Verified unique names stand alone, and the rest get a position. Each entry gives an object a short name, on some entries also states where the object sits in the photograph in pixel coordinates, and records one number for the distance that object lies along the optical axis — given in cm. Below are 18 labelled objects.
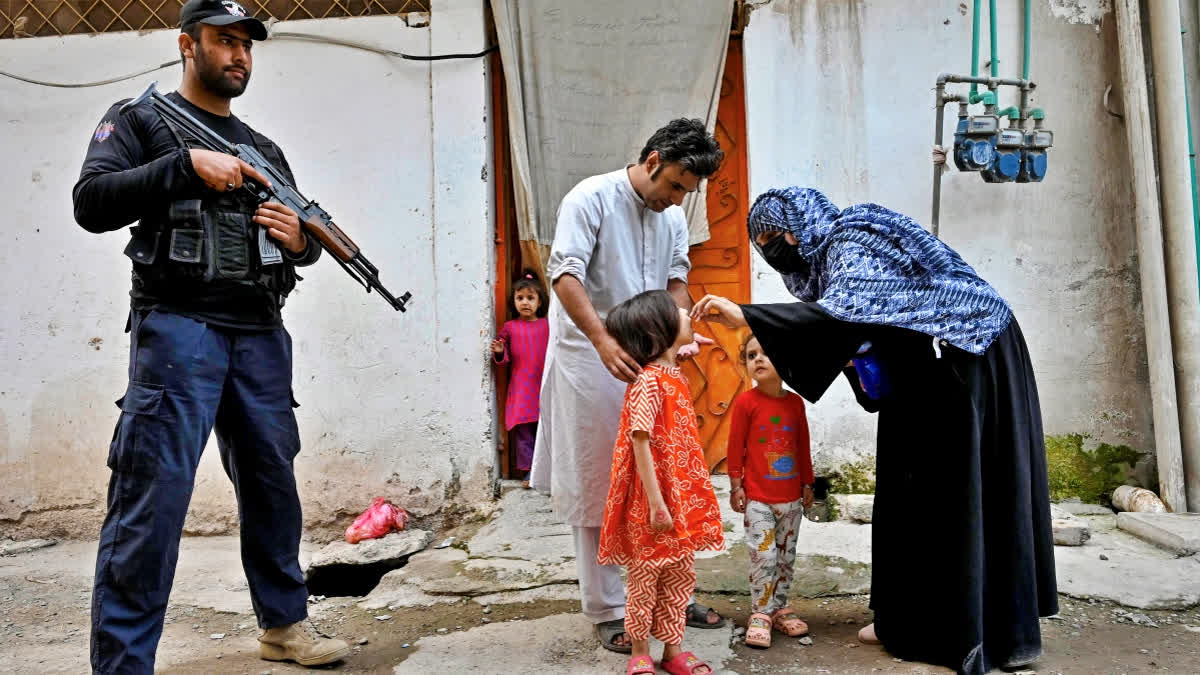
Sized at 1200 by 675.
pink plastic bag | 477
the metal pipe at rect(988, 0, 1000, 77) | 459
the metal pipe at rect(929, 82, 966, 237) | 457
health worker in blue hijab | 272
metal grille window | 510
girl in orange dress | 271
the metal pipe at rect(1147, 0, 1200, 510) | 458
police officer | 251
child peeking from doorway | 497
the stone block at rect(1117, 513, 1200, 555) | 398
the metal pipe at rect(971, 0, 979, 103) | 454
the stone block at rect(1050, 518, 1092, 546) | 411
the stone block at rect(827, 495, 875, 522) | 447
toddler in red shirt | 313
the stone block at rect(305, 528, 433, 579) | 436
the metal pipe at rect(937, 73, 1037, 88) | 455
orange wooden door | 508
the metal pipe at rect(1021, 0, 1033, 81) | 468
